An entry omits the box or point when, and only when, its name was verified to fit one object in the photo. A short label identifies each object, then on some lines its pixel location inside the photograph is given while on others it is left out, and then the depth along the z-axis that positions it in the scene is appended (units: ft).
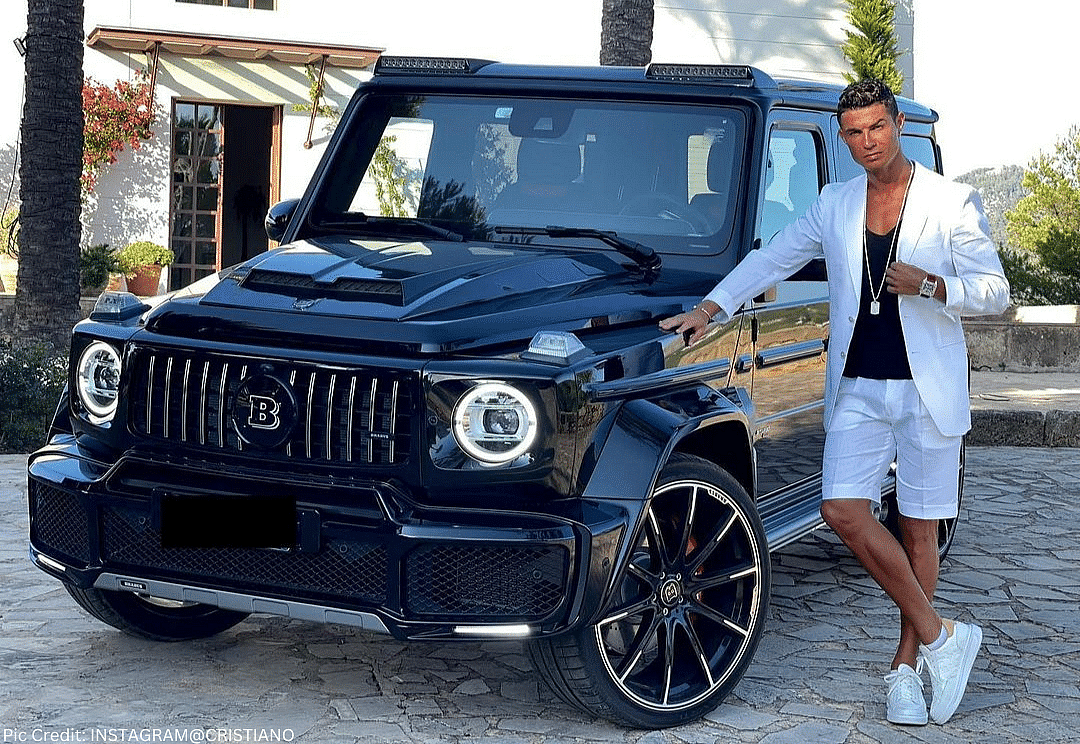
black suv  12.46
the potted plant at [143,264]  59.41
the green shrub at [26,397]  31.50
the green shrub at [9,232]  56.13
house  62.85
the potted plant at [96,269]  56.54
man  14.11
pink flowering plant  61.00
